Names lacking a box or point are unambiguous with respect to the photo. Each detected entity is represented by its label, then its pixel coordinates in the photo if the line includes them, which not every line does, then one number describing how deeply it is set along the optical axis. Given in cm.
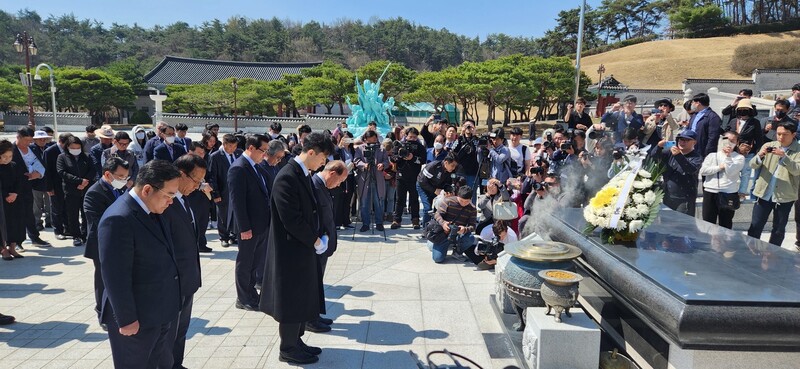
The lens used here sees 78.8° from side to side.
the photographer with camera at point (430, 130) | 1031
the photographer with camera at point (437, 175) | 749
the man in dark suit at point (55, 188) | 794
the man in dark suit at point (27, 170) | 724
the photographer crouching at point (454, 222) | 661
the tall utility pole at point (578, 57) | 1980
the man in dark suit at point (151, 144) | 873
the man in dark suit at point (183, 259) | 352
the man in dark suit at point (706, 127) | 743
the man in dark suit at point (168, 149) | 829
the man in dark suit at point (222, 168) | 741
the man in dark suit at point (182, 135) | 927
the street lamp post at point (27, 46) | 2262
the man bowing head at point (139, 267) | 275
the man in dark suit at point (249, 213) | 503
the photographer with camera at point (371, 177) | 846
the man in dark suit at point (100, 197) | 438
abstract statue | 2112
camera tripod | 844
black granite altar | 292
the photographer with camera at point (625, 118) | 834
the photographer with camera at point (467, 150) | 852
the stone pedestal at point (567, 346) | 346
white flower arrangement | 416
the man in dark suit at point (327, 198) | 420
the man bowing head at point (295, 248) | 374
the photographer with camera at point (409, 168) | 877
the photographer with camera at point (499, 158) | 833
